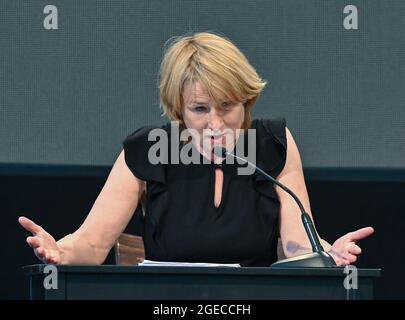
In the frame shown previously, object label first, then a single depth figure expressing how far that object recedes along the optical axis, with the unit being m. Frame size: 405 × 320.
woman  10.53
